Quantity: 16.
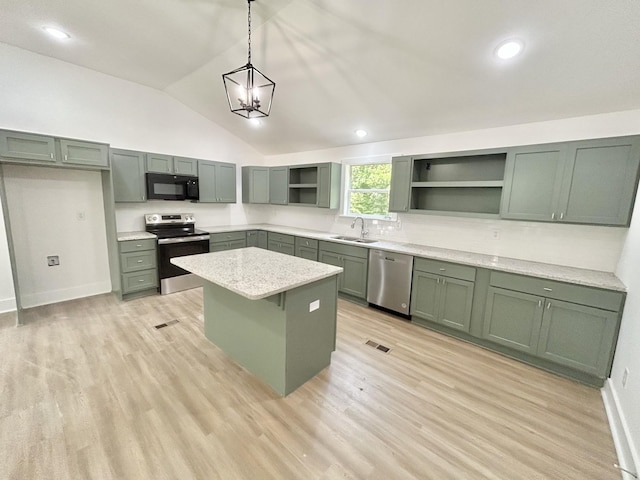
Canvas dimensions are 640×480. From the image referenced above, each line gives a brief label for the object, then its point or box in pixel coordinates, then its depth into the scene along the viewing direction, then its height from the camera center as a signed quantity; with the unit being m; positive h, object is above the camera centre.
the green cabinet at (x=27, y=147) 2.87 +0.55
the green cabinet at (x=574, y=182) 2.25 +0.30
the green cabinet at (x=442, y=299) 2.92 -1.04
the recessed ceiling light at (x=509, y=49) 2.05 +1.29
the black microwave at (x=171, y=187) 4.09 +0.23
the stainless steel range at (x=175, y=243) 4.04 -0.67
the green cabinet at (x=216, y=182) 4.78 +0.39
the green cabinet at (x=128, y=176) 3.77 +0.34
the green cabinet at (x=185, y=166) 4.39 +0.60
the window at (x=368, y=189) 4.21 +0.30
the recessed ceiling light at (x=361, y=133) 3.94 +1.12
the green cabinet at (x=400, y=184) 3.58 +0.33
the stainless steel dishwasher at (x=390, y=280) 3.37 -0.95
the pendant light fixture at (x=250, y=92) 2.04 +1.50
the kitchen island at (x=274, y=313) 1.99 -0.93
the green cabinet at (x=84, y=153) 3.20 +0.56
